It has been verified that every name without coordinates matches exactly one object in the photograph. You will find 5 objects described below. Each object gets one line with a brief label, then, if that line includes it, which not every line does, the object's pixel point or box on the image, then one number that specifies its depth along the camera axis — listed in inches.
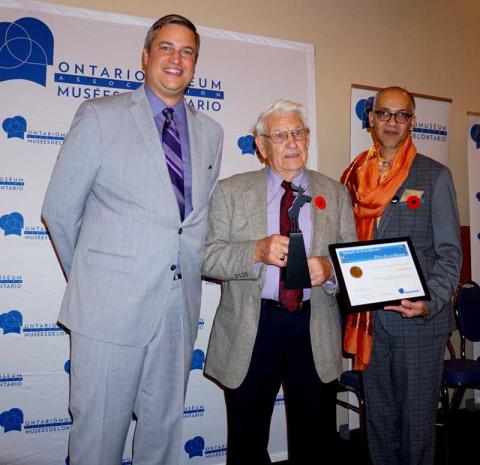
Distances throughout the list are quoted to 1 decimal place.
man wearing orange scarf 80.5
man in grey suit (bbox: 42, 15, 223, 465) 64.2
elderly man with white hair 70.7
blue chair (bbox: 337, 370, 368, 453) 107.7
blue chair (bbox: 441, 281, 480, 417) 112.0
